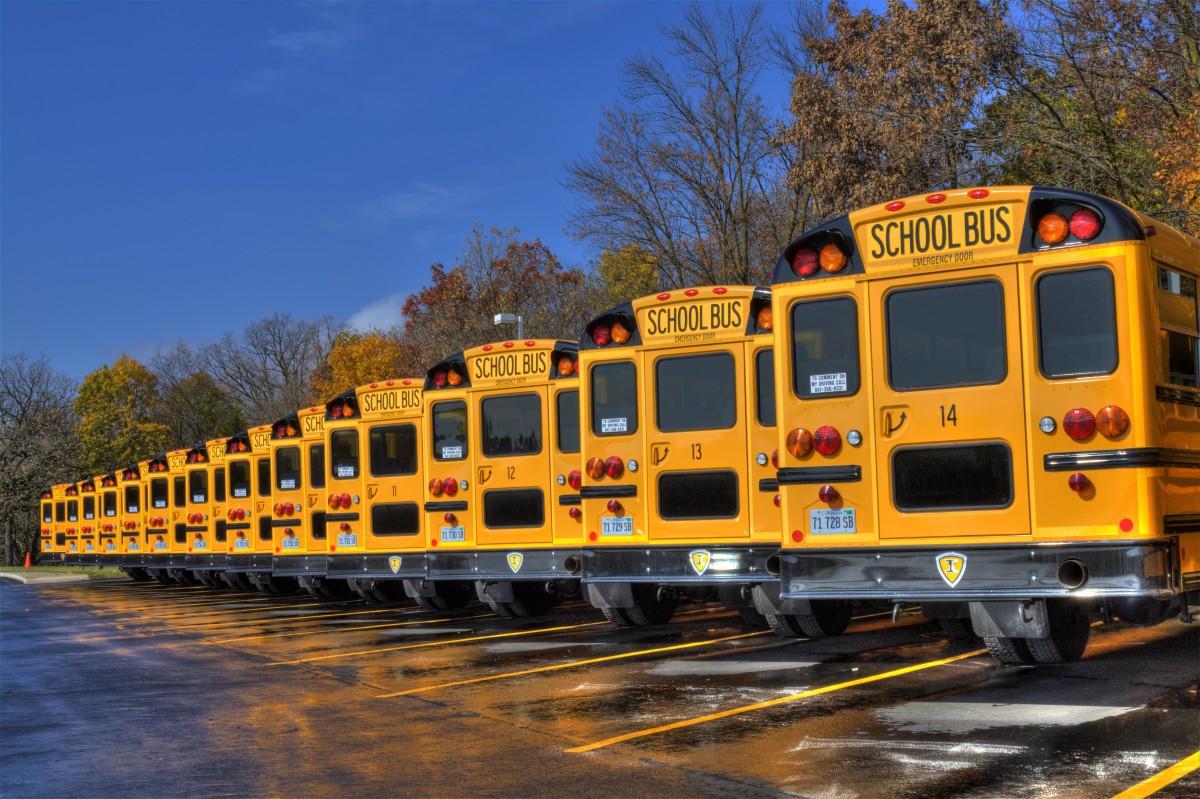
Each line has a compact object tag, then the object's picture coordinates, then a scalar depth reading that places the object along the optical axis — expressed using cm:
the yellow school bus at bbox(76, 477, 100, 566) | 3409
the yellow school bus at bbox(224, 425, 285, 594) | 2216
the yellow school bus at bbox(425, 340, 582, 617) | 1384
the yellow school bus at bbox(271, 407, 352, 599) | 1895
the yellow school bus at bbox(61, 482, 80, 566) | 3638
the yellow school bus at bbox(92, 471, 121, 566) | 3180
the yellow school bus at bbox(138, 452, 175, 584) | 2797
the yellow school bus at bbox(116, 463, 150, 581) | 2973
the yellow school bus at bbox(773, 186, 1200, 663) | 766
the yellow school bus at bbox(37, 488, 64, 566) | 3884
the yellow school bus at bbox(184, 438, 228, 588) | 2433
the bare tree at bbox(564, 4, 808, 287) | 2853
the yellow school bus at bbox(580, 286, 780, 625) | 1120
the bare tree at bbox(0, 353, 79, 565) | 5591
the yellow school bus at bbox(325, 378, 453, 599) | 1623
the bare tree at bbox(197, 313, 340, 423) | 7681
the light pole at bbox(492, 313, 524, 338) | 2092
